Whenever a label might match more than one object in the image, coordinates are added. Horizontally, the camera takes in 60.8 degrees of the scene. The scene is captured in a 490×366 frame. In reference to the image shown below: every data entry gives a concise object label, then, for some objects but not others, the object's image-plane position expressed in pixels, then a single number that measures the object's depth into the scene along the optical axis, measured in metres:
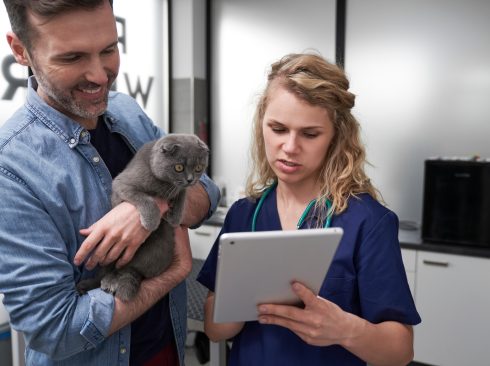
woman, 0.96
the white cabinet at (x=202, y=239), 3.17
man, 0.87
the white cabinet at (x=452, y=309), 2.42
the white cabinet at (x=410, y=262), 2.55
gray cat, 1.06
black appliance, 2.42
